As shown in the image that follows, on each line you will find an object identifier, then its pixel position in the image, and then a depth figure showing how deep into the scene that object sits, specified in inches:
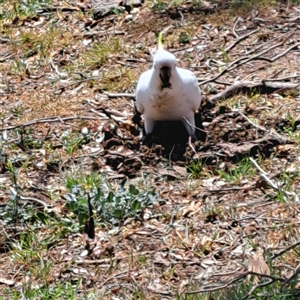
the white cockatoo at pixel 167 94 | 174.9
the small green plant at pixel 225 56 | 219.5
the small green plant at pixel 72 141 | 185.3
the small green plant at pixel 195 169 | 168.1
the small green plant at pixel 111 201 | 153.9
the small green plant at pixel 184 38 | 235.0
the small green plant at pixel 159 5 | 253.2
